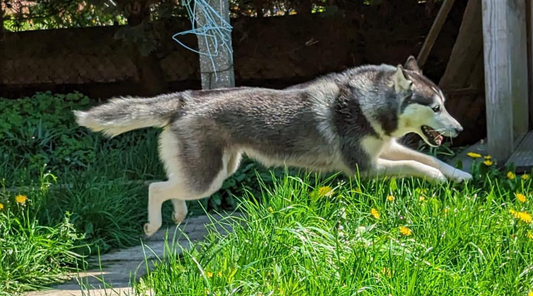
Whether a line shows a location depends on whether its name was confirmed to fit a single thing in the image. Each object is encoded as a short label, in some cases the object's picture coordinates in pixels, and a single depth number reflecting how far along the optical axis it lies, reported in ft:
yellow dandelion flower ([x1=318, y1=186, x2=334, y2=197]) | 14.44
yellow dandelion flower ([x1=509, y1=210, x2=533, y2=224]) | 13.19
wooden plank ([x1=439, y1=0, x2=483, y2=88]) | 24.23
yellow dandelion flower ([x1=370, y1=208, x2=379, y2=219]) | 13.68
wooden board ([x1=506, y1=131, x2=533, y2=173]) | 18.69
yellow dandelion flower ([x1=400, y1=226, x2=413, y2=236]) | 12.78
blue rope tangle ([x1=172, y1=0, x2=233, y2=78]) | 17.56
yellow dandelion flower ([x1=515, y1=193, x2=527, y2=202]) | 14.26
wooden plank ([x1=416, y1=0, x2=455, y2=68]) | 24.17
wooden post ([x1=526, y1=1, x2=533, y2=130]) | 23.45
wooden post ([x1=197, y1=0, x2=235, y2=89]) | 17.93
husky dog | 15.38
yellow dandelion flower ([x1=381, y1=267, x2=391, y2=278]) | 11.11
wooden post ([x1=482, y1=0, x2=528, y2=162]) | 19.06
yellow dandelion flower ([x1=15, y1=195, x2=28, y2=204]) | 15.91
